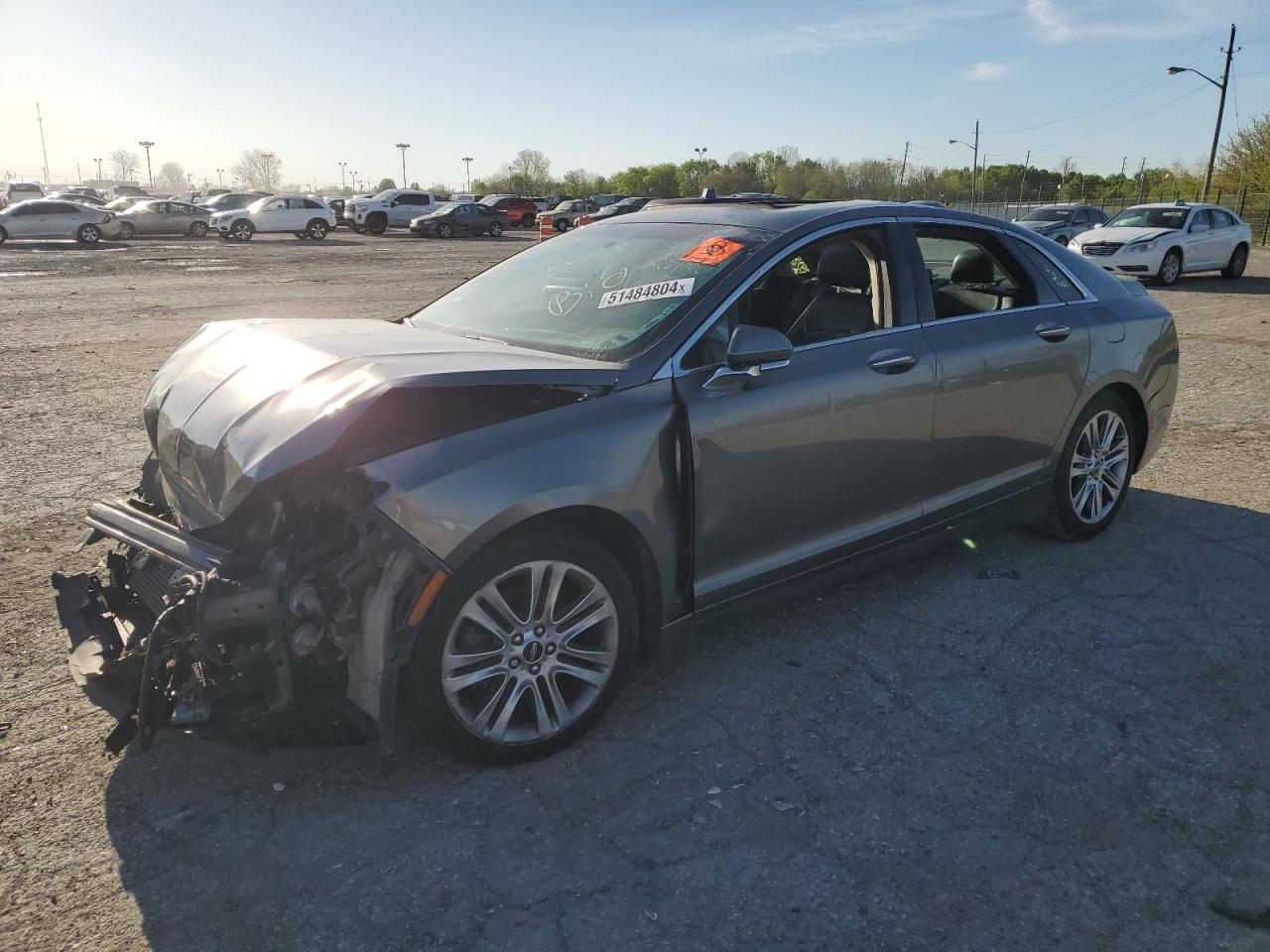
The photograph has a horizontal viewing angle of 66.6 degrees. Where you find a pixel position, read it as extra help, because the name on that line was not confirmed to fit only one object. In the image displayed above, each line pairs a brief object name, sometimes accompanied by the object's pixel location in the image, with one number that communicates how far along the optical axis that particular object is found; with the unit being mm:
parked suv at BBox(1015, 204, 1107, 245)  25062
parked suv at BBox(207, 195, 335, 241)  35812
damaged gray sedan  2781
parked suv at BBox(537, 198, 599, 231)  44719
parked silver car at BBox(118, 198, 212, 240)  35125
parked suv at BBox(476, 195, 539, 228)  48688
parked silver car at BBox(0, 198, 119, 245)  30625
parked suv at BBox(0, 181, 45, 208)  55456
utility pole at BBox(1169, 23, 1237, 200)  41531
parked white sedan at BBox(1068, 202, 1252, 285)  19078
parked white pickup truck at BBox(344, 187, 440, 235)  42406
